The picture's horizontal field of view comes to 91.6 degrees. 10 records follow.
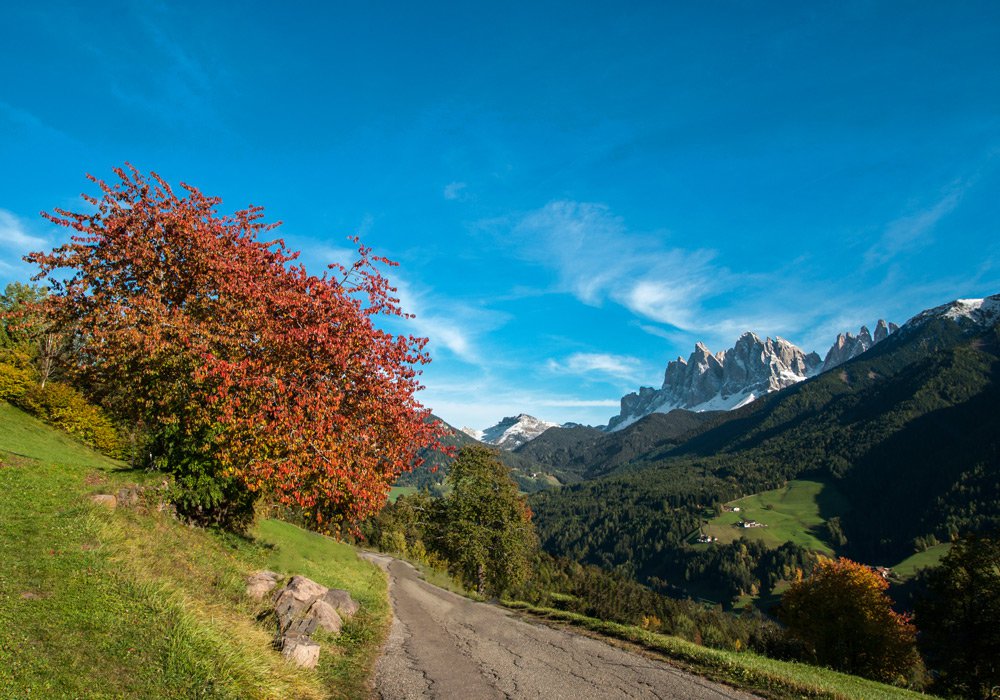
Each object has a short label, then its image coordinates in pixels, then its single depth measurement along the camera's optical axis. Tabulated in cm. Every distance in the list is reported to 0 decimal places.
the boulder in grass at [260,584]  1691
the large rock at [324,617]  1595
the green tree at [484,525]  4491
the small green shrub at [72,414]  4031
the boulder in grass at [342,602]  1948
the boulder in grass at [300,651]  1246
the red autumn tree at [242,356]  1299
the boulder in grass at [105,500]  1438
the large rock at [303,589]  1719
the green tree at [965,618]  4166
